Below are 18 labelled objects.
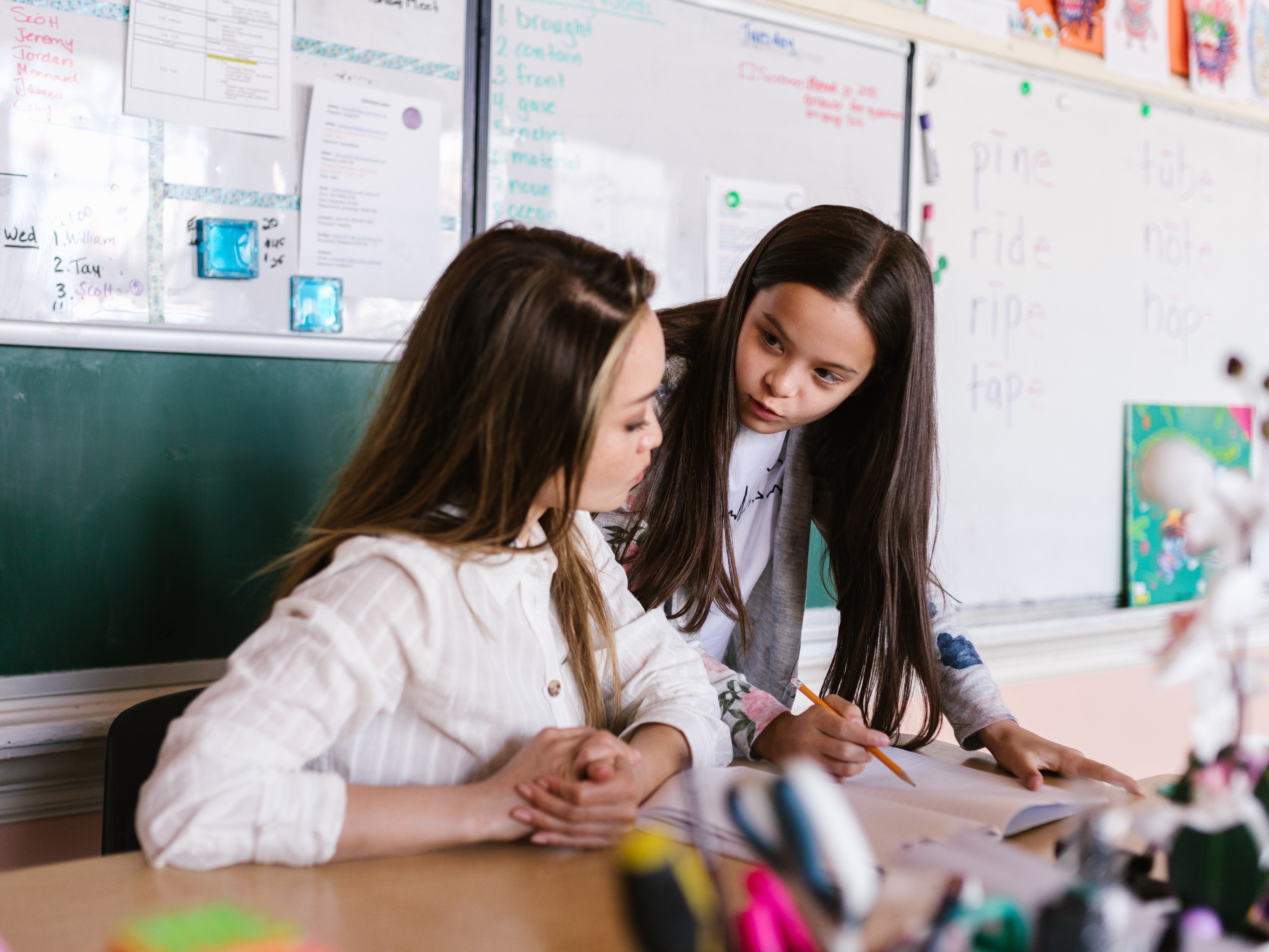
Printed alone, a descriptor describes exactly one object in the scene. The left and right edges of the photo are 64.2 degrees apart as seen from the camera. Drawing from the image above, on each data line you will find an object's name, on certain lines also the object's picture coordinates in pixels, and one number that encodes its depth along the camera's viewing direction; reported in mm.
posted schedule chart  1340
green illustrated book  2500
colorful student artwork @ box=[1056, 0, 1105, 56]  2285
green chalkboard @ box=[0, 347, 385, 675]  1314
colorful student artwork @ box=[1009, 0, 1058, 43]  2217
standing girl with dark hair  1163
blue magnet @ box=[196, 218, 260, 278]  1395
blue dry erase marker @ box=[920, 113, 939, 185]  2117
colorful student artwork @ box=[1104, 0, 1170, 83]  2350
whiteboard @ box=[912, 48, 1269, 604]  2211
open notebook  696
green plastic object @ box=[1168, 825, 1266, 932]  440
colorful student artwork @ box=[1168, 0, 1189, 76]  2432
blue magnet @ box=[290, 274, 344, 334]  1472
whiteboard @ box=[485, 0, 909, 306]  1679
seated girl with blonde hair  650
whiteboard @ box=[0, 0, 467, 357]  1295
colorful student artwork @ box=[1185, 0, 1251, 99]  2473
